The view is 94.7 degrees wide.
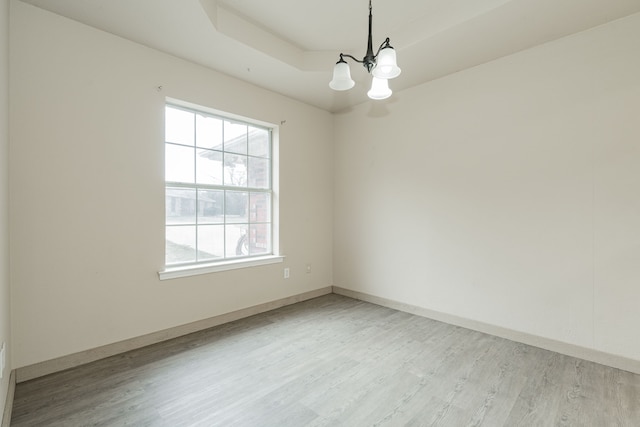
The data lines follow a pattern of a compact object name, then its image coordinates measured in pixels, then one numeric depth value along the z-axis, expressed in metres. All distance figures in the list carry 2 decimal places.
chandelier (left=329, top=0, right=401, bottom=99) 1.72
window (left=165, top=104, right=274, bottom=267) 2.97
